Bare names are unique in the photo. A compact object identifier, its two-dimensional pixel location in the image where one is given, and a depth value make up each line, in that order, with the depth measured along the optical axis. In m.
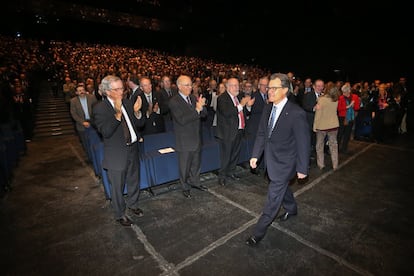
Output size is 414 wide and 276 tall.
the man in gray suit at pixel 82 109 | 5.40
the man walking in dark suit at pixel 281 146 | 2.53
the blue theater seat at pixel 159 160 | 4.02
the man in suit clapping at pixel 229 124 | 4.08
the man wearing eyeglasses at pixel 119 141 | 2.71
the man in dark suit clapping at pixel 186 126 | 3.64
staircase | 8.82
